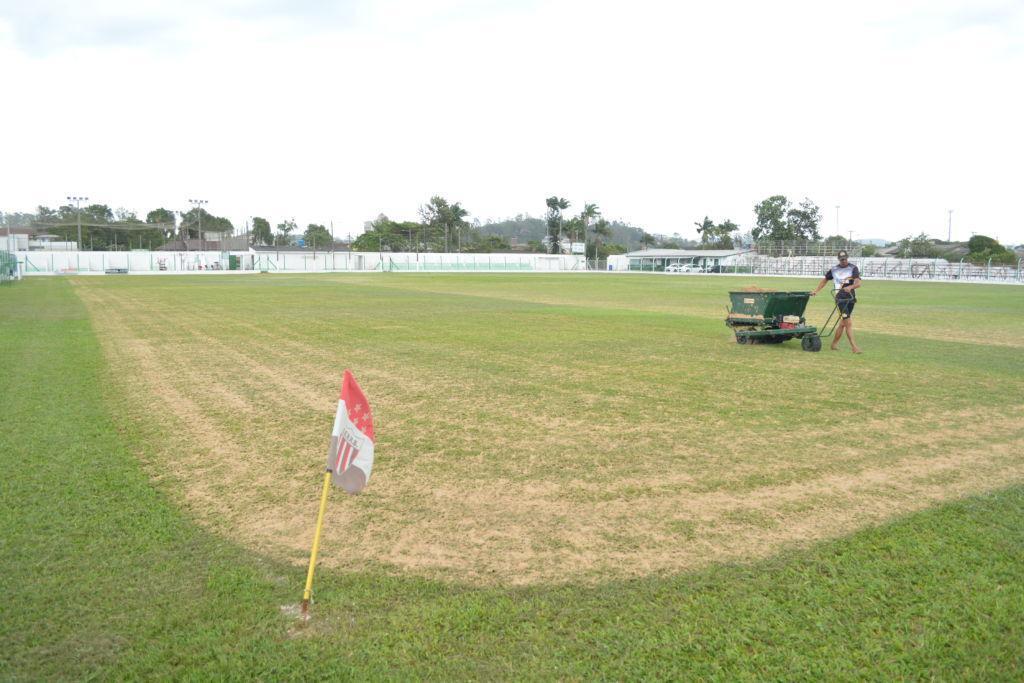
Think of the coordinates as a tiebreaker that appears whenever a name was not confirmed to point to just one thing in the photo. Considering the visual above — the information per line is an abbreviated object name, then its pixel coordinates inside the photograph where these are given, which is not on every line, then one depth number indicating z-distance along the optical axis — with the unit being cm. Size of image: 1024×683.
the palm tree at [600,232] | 12744
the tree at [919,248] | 10044
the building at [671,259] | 9762
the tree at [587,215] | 12512
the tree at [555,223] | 12694
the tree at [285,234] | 14175
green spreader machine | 1318
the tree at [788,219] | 10888
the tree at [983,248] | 7854
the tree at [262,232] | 14191
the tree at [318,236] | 13788
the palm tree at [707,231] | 13050
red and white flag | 366
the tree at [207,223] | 12988
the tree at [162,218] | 12550
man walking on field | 1284
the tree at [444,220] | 12544
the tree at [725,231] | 12744
